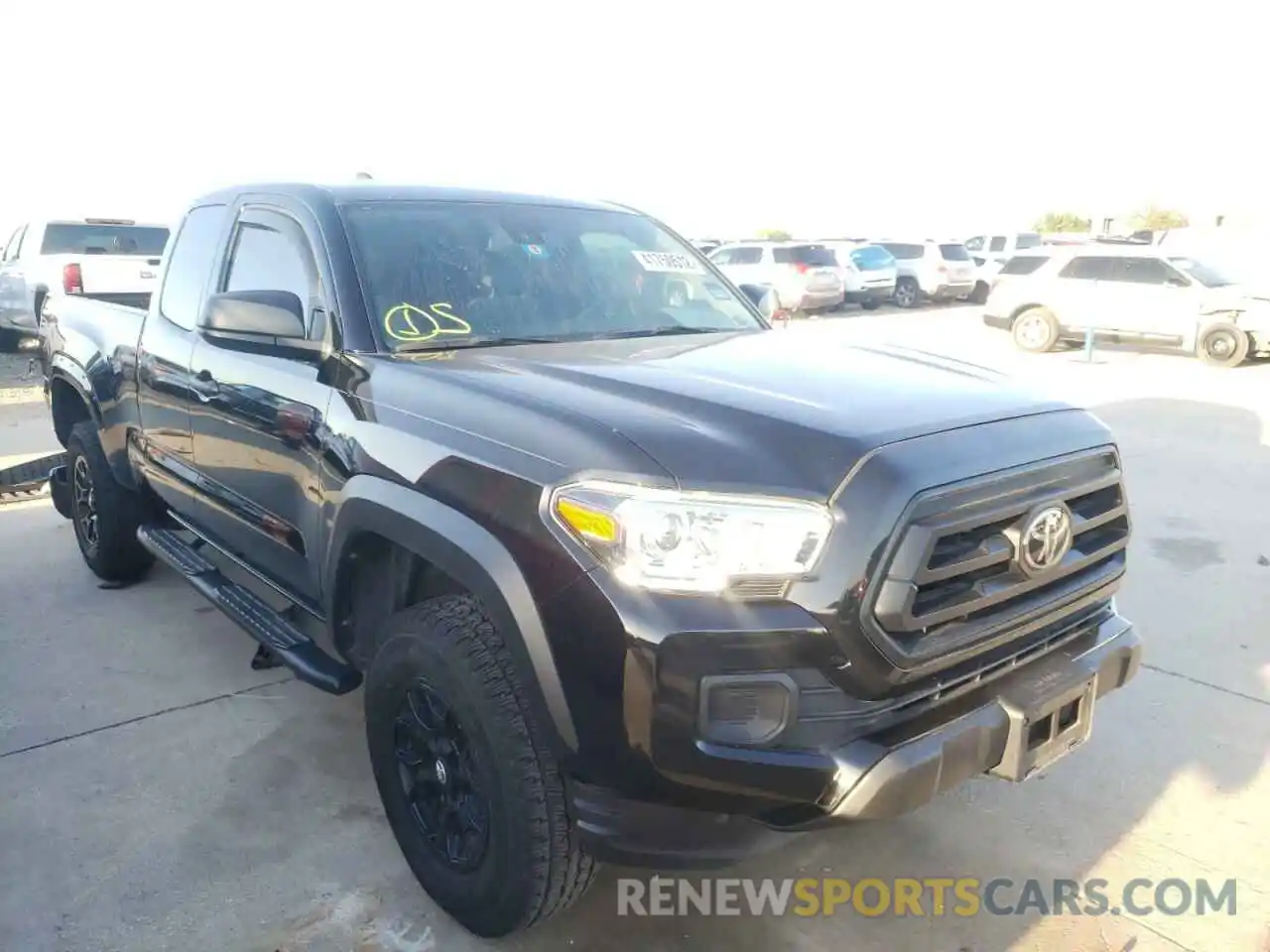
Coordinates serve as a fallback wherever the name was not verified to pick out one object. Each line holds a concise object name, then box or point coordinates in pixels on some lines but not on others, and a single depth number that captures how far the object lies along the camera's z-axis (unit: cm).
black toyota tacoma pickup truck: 206
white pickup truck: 1115
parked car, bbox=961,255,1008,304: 2420
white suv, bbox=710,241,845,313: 2006
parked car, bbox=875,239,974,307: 2302
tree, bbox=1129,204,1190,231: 5266
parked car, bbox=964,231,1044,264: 2670
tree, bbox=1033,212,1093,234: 4928
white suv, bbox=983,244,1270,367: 1380
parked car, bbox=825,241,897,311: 2227
